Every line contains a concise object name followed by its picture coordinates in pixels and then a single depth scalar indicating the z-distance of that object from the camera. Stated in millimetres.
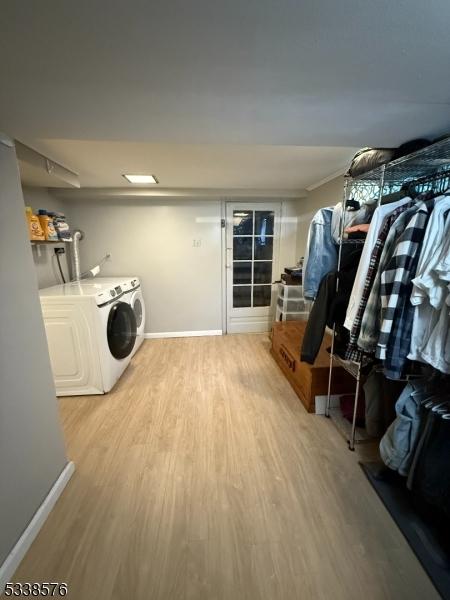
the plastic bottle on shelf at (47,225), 2193
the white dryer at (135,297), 2727
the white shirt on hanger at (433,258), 915
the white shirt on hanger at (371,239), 1209
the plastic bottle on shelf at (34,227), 2045
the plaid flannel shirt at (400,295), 1002
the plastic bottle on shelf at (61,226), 2407
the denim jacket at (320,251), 1851
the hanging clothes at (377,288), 1117
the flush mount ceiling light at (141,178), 2412
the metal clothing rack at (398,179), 1154
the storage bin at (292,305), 3068
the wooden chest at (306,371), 1910
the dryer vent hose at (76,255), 3039
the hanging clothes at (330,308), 1554
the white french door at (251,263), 3449
